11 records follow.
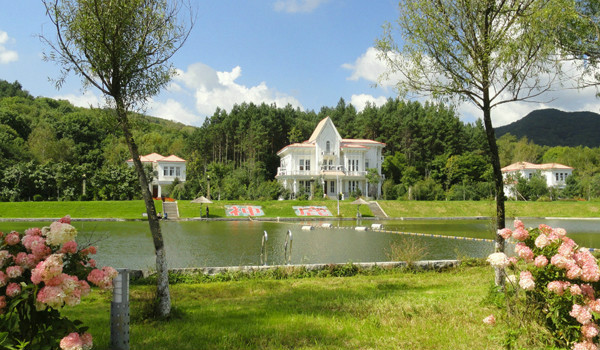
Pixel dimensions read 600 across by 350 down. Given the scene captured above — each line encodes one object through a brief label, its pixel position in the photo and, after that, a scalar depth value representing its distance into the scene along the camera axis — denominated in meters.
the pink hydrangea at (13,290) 3.21
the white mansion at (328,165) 53.47
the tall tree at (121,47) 6.25
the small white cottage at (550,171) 68.44
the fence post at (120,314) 4.29
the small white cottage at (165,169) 56.84
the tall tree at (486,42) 7.46
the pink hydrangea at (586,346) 4.08
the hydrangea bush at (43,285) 3.18
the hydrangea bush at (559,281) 4.14
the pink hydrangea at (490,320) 5.01
